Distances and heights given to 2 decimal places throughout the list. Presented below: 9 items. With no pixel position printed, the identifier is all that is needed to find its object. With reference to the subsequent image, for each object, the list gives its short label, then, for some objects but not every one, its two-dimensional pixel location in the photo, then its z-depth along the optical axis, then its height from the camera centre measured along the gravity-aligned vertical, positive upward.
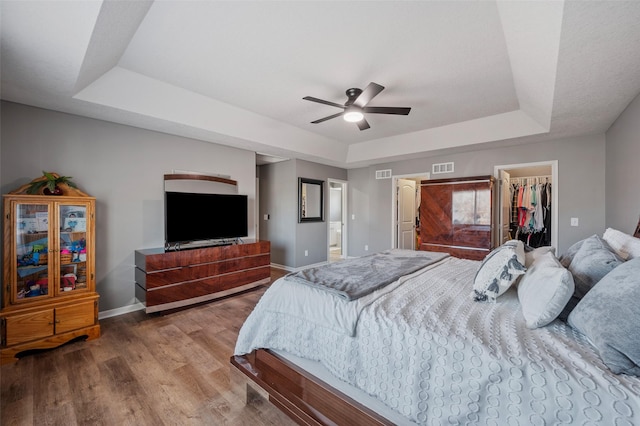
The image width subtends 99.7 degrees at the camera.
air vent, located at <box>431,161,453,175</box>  4.96 +0.85
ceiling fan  2.77 +1.13
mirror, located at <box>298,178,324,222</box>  5.50 +0.29
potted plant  2.60 +0.28
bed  0.92 -0.58
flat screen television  3.53 -0.04
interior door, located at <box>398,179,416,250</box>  5.84 -0.01
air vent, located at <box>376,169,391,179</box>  5.85 +0.87
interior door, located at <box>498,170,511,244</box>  4.50 +0.09
